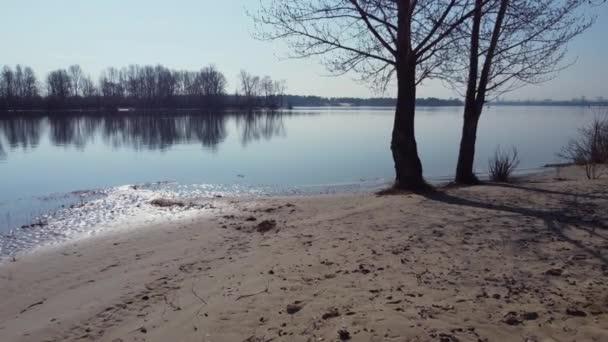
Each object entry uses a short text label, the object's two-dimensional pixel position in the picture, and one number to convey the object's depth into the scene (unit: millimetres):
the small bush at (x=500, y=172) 13555
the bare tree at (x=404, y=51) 9656
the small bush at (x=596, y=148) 15847
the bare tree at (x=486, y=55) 9969
